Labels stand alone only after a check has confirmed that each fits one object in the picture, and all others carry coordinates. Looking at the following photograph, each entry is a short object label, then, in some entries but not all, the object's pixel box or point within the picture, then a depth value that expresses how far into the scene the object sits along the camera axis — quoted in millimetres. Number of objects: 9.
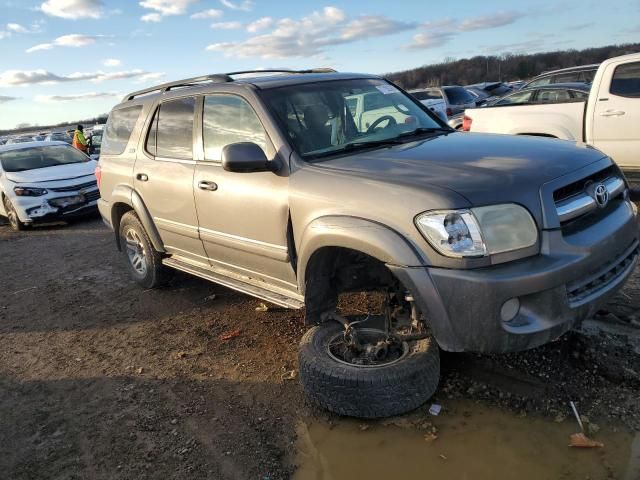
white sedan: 9945
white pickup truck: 7062
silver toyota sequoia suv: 2660
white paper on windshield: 4457
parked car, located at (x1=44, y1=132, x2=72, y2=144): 32781
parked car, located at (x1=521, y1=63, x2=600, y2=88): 11633
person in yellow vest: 19281
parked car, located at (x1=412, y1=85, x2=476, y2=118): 16547
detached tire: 2973
